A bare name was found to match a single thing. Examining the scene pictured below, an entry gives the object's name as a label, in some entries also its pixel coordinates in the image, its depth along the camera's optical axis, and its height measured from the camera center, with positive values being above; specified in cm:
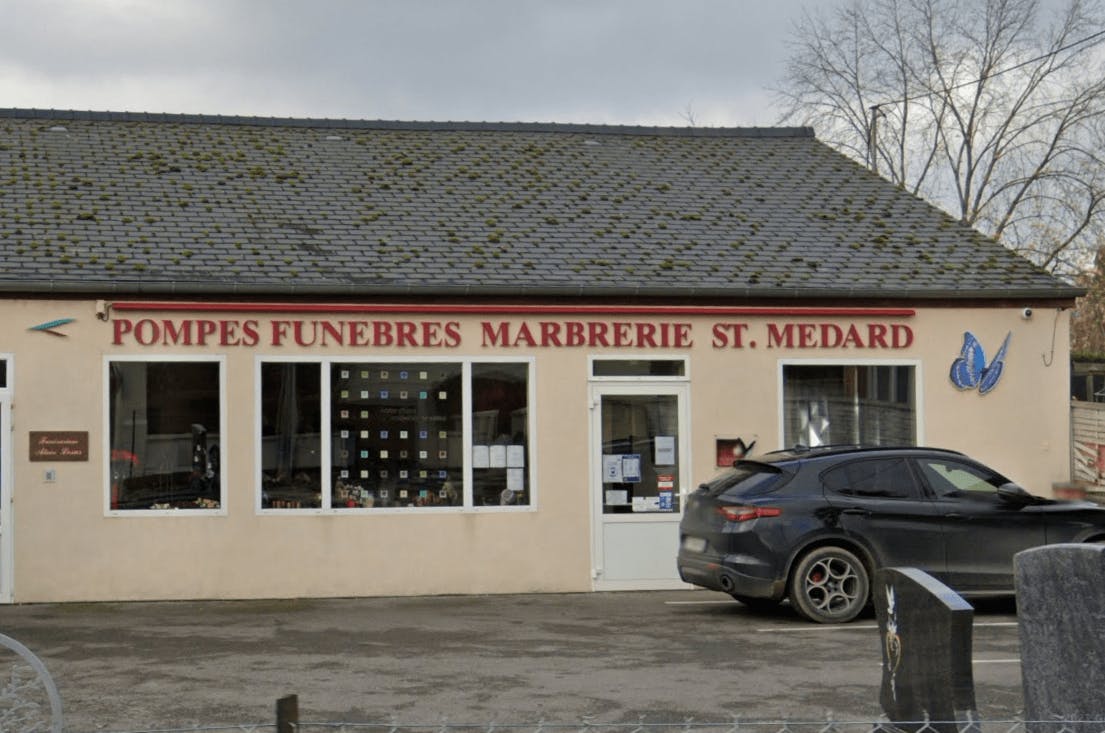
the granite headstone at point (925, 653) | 591 -84
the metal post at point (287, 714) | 461 -80
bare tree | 4066 +831
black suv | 1341 -71
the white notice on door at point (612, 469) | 1652 -24
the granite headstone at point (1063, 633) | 568 -71
